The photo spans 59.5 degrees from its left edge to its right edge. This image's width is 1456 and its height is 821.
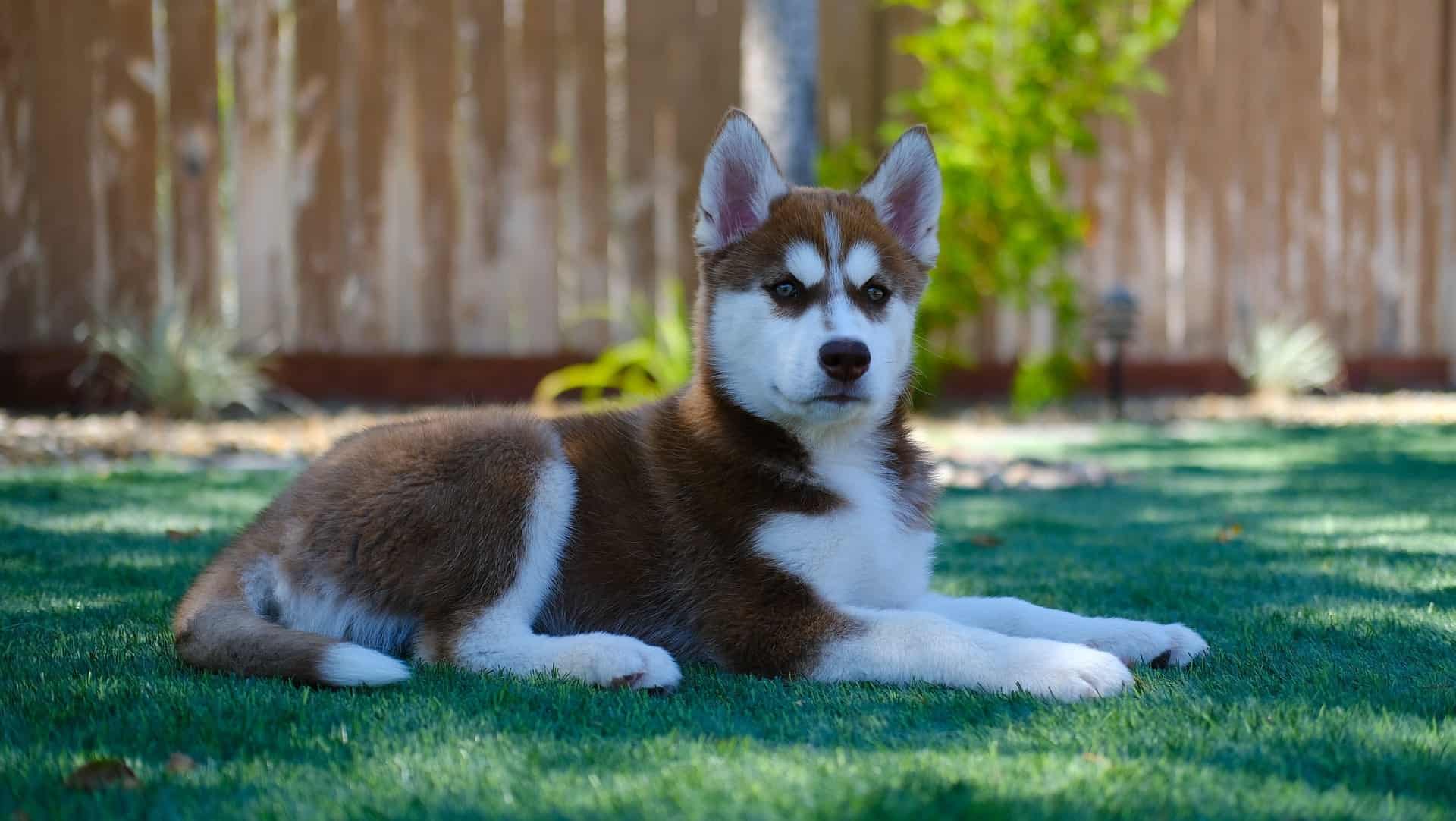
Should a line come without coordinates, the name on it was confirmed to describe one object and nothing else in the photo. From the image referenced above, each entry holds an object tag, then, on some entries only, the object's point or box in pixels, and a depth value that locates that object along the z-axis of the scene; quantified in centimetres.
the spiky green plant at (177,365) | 761
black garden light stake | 882
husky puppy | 269
